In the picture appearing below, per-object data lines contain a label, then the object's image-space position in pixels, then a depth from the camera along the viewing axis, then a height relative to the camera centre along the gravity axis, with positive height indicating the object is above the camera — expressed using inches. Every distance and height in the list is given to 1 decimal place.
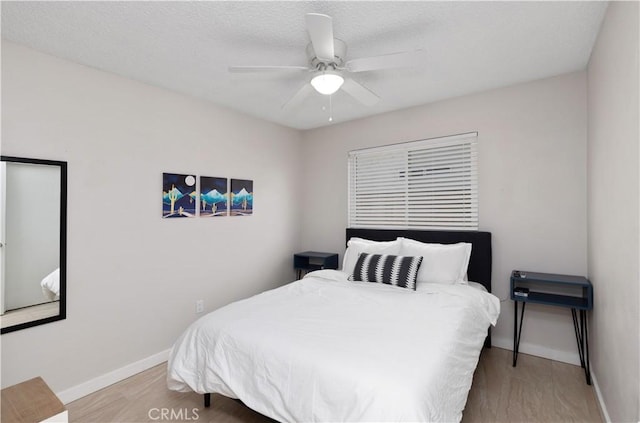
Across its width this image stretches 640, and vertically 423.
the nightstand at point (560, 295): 98.5 -27.6
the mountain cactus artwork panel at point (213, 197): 130.5 +6.5
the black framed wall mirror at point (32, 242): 84.6 -8.1
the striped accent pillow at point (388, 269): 110.8 -20.5
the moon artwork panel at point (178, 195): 118.1 +6.4
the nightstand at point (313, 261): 158.6 -24.8
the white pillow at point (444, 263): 113.4 -18.3
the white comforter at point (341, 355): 55.4 -29.0
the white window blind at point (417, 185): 129.8 +12.0
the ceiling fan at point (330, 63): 66.5 +36.2
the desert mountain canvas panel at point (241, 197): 142.5 +6.7
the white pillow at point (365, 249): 128.6 -15.2
